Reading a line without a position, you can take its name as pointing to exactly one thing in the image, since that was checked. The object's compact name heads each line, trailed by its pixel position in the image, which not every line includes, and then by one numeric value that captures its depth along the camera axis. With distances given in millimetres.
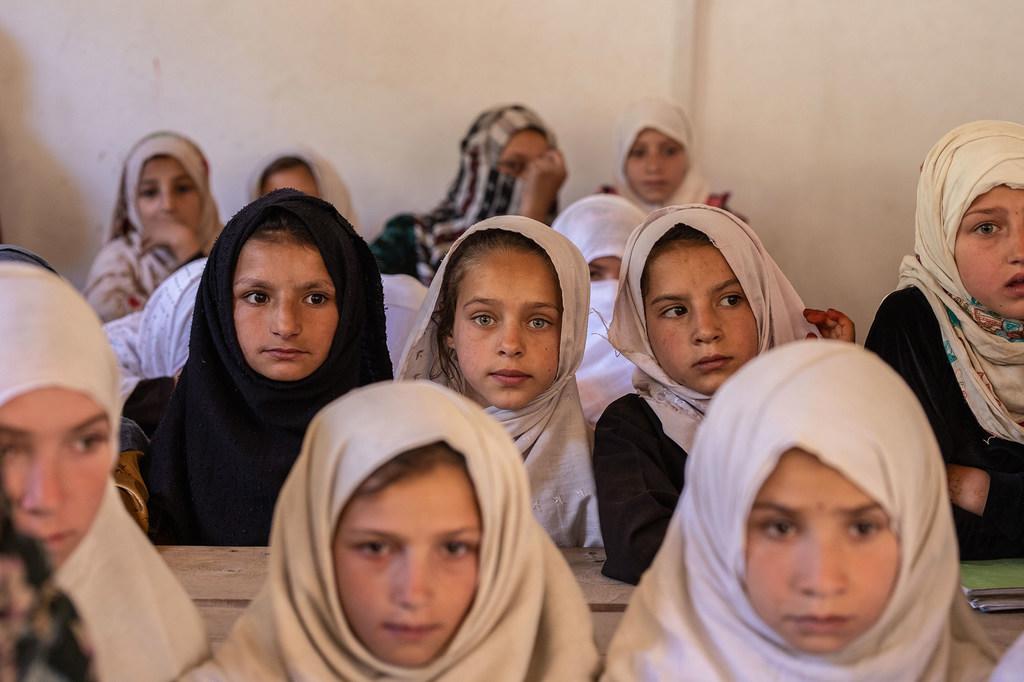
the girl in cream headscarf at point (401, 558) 1651
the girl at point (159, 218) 5453
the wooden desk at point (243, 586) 2057
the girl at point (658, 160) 5547
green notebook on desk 2154
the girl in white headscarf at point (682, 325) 2670
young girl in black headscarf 2793
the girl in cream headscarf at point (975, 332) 2650
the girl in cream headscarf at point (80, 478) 1531
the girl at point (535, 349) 2793
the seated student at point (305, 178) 5391
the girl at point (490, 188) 5621
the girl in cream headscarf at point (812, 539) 1625
